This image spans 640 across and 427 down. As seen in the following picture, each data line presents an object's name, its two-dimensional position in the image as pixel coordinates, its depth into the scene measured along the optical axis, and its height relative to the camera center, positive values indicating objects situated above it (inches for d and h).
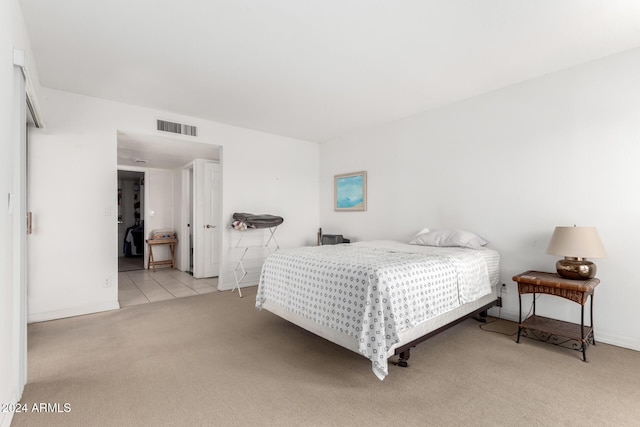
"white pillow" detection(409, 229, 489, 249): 137.2 -13.3
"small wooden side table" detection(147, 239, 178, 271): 251.3 -35.8
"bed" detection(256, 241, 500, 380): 82.7 -27.0
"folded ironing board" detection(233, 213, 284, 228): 182.9 -6.1
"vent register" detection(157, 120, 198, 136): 166.9 +47.2
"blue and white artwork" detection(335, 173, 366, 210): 203.8 +13.5
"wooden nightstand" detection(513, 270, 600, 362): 98.4 -29.2
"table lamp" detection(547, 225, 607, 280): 100.3 -13.1
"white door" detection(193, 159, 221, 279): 221.0 -6.1
